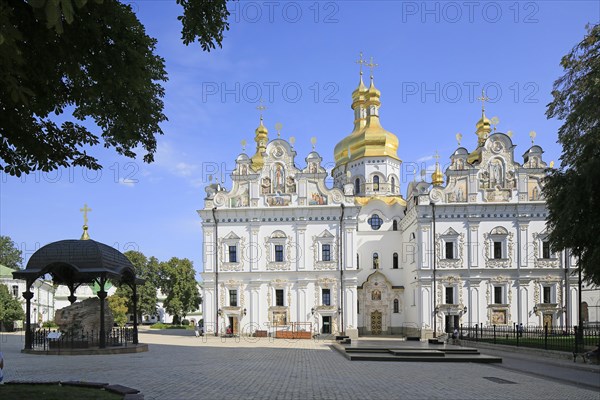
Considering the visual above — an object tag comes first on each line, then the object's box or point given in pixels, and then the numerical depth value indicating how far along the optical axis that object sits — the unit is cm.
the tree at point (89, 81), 811
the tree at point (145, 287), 6450
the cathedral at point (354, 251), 4422
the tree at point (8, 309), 5400
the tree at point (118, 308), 5866
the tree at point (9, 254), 8450
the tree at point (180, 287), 6325
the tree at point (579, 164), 1975
